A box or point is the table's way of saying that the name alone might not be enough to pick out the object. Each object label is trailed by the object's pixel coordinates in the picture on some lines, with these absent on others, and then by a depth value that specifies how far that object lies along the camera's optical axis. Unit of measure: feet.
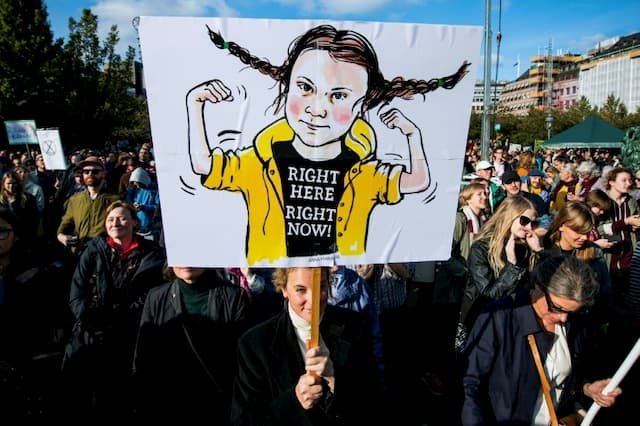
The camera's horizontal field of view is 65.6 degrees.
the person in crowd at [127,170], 28.78
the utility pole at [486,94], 39.86
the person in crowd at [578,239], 13.10
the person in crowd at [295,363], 7.40
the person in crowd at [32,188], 27.70
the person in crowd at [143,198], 21.87
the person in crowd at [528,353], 8.10
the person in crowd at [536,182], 27.02
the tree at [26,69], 89.45
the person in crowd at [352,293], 10.69
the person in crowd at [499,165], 38.04
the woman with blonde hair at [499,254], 12.15
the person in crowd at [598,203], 18.07
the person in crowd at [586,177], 27.38
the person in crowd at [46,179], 33.63
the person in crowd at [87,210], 17.98
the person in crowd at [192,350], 9.76
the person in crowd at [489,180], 26.25
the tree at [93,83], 92.99
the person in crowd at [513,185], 22.58
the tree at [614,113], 162.22
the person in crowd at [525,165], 31.37
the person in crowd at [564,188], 27.45
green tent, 69.36
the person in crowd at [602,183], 22.75
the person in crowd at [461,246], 14.10
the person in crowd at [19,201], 22.53
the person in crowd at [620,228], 17.24
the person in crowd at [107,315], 11.72
